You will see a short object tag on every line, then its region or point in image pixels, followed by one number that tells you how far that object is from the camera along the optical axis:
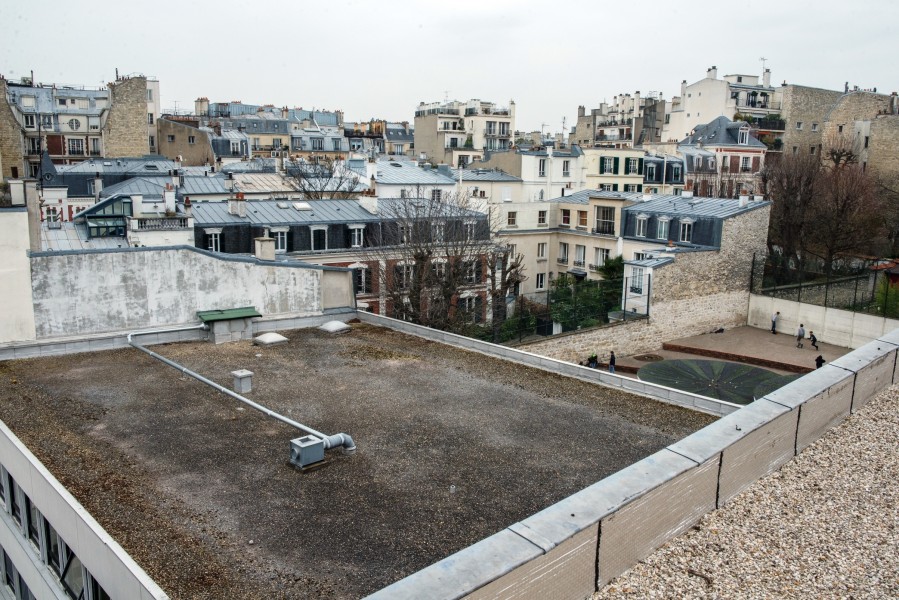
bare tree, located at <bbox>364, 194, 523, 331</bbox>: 26.94
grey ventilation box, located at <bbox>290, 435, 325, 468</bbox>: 8.91
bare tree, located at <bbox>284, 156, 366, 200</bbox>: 39.53
